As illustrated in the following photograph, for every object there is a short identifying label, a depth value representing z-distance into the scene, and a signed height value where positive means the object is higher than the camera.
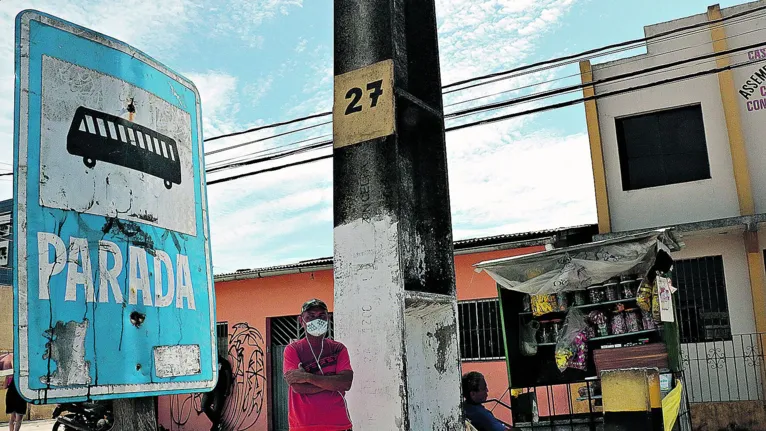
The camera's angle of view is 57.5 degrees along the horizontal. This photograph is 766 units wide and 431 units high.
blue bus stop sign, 1.62 +0.31
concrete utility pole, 4.16 +0.70
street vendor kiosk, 8.02 +0.06
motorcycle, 8.63 -0.81
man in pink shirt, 4.03 -0.28
